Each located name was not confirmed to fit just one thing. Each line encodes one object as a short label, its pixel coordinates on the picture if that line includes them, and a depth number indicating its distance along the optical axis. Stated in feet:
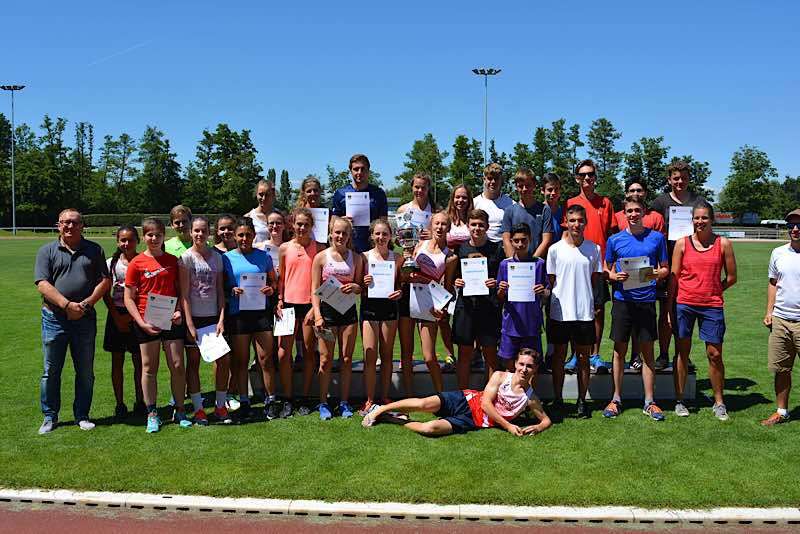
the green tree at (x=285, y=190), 369.40
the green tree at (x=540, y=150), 238.48
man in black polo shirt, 19.76
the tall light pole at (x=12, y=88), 212.02
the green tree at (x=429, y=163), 232.94
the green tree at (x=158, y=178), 262.88
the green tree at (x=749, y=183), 251.39
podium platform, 23.38
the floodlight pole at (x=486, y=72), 185.37
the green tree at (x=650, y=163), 233.14
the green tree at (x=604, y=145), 256.93
